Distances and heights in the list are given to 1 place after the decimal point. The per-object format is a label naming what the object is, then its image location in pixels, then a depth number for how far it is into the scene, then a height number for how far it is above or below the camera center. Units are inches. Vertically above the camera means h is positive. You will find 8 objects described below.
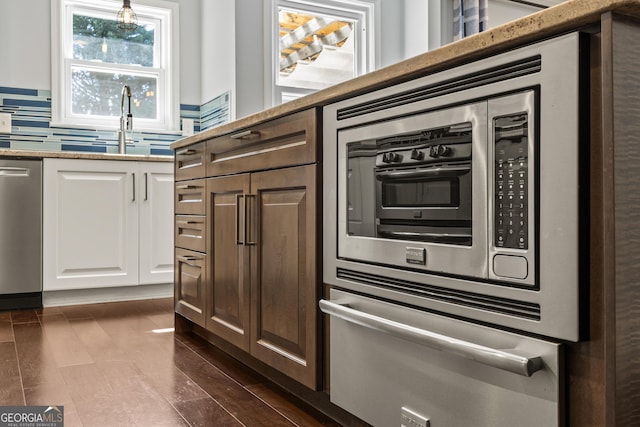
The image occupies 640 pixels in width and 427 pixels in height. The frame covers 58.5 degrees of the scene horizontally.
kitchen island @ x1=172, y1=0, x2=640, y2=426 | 32.6 -0.3
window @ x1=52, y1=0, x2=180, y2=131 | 156.6 +43.0
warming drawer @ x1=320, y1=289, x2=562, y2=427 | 36.1 -11.7
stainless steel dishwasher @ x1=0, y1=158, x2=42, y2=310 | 130.3 -4.0
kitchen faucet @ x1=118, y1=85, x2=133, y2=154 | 156.0 +25.1
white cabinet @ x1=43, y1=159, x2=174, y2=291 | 134.3 -1.8
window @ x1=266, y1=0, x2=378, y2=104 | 159.5 +50.7
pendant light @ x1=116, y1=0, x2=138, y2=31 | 150.2 +52.5
